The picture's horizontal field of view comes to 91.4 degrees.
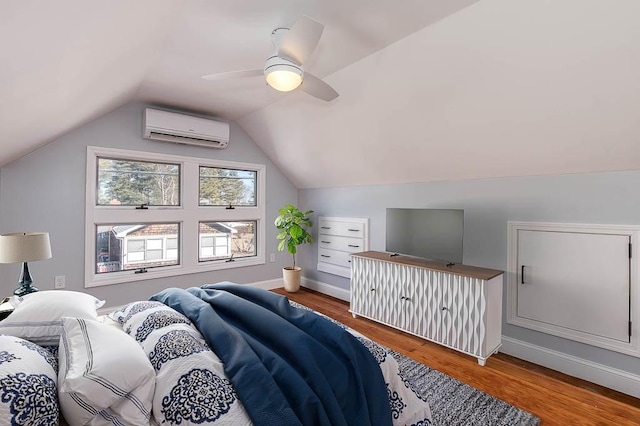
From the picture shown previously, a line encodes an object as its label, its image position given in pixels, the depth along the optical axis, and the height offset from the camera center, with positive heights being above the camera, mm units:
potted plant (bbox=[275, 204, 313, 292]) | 4520 -298
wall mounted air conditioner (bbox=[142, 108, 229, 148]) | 3516 +996
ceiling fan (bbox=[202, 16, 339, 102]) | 1771 +994
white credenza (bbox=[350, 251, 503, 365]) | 2654 -814
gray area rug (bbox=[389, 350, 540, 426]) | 1912 -1249
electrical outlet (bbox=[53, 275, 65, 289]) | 3174 -718
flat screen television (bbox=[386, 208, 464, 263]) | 2920 -181
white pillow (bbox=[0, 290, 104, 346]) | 1355 -482
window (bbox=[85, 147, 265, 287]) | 3494 -30
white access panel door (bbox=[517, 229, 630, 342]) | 2311 -519
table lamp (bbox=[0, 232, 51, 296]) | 2191 -277
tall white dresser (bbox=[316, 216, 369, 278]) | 4172 -381
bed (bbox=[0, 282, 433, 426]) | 968 -571
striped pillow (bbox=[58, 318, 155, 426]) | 955 -540
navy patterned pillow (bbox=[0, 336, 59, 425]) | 839 -518
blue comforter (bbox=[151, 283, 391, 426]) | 1067 -598
